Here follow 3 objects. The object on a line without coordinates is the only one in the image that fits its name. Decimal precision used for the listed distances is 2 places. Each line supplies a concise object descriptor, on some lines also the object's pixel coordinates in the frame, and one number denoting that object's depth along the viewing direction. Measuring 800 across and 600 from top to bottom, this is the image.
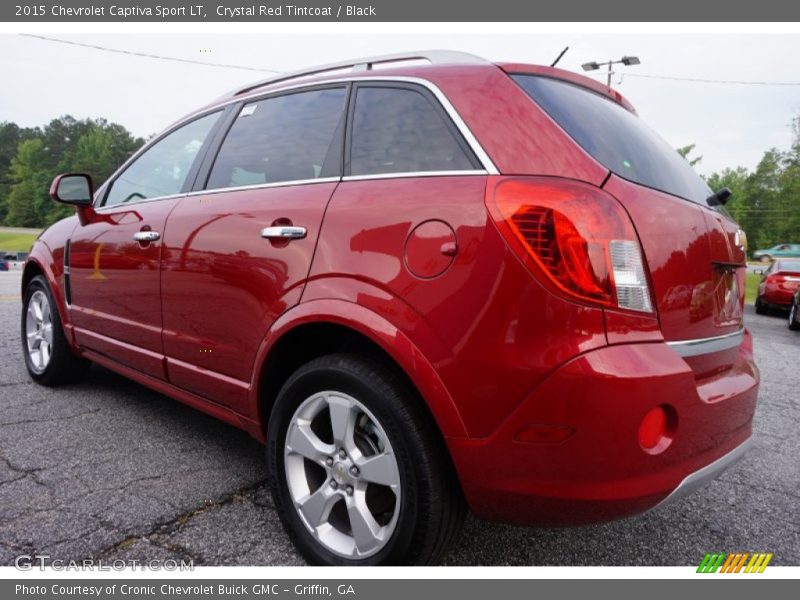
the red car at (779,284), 12.48
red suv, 1.53
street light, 18.93
